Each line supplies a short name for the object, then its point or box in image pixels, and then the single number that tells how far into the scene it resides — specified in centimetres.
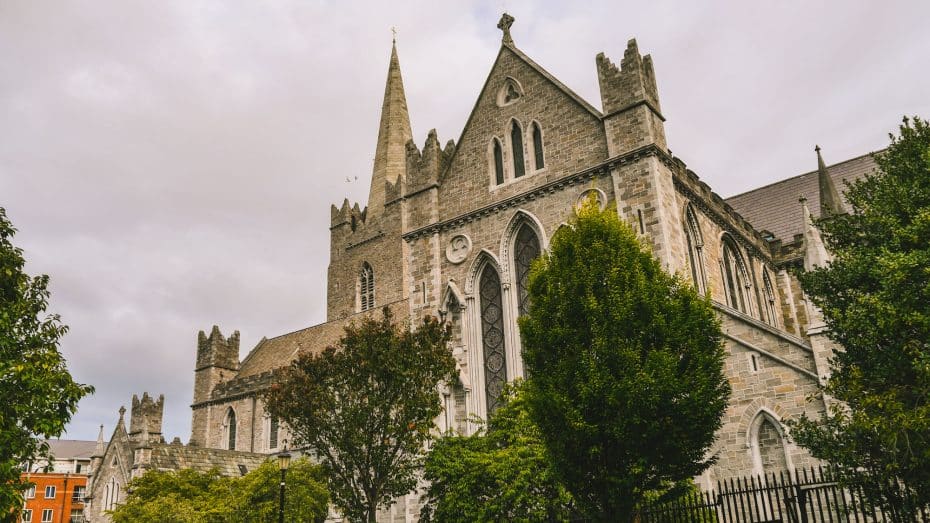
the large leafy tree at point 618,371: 1302
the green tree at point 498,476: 1781
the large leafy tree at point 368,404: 1886
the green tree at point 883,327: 1239
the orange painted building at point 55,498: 6944
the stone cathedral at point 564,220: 1773
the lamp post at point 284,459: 1822
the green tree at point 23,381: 1237
